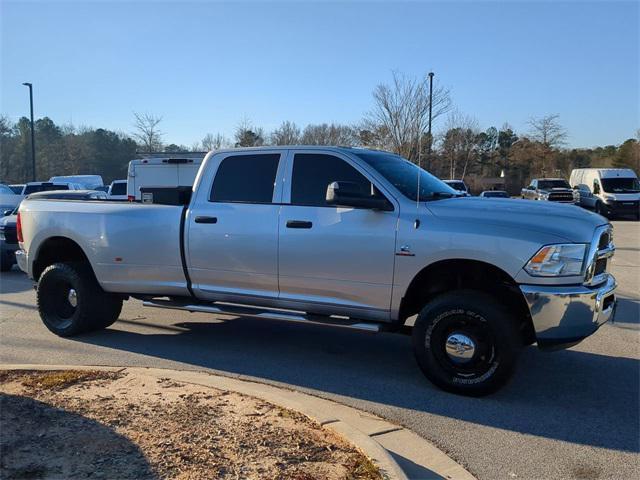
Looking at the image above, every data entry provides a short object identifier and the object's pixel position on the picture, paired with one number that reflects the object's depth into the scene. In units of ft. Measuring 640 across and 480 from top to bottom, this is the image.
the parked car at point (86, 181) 91.93
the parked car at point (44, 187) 77.00
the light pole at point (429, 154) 68.08
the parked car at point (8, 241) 40.40
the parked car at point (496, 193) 79.25
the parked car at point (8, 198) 60.72
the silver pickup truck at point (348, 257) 15.01
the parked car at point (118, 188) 75.36
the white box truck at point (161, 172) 51.62
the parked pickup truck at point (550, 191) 94.32
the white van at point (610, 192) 90.02
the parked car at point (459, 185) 85.33
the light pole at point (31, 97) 109.50
